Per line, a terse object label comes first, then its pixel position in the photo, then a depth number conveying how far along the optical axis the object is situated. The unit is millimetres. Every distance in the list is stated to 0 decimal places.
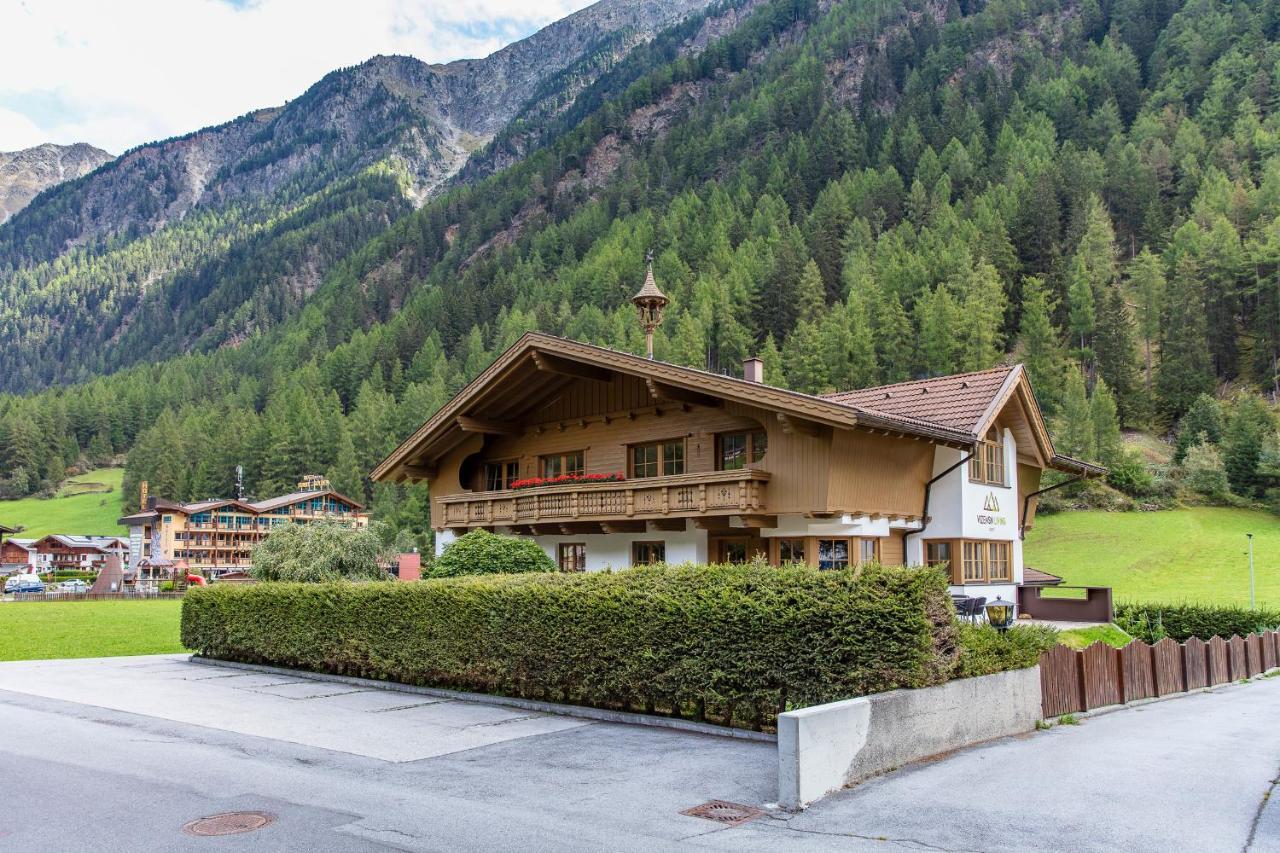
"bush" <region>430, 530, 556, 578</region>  21922
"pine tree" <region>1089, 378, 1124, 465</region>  67562
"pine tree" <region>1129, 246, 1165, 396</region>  87938
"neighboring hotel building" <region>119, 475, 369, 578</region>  101375
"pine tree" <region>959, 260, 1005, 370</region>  81562
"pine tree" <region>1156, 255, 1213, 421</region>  79250
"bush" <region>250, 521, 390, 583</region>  29844
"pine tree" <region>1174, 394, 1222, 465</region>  69312
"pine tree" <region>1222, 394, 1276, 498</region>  62834
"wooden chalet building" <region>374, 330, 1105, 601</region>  22578
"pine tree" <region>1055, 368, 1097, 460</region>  68144
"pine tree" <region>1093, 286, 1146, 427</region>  81188
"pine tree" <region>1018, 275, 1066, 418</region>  79675
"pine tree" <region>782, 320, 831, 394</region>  85938
